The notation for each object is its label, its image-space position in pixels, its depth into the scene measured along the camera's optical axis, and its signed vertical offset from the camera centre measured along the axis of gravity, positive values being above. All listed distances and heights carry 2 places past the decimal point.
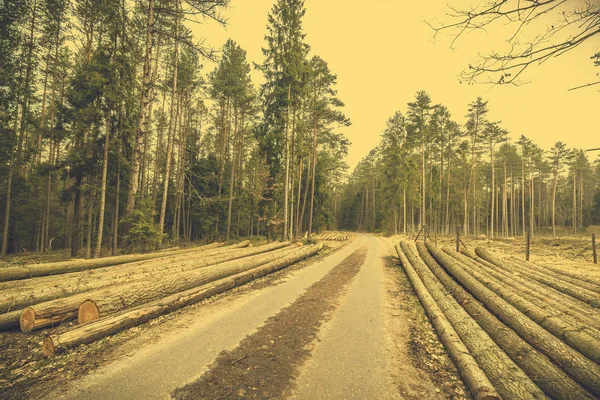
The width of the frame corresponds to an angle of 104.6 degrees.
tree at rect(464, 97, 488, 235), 34.00 +13.72
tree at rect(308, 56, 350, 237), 24.81 +12.28
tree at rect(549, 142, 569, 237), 43.47 +11.80
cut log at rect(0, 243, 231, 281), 5.79 -1.89
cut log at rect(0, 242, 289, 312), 4.66 -1.93
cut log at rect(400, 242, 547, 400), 2.95 -2.18
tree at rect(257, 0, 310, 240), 18.16 +10.75
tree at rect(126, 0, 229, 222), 10.16 +5.03
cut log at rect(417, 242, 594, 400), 2.95 -2.14
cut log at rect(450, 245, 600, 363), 3.43 -1.88
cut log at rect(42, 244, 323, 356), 3.72 -2.26
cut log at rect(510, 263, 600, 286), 8.19 -2.18
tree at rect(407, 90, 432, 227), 31.10 +13.31
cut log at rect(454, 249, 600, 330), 4.83 -2.03
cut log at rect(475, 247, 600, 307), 6.32 -2.10
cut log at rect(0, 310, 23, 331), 4.16 -2.17
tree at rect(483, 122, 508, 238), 34.00 +12.22
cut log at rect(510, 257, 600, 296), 7.45 -2.14
